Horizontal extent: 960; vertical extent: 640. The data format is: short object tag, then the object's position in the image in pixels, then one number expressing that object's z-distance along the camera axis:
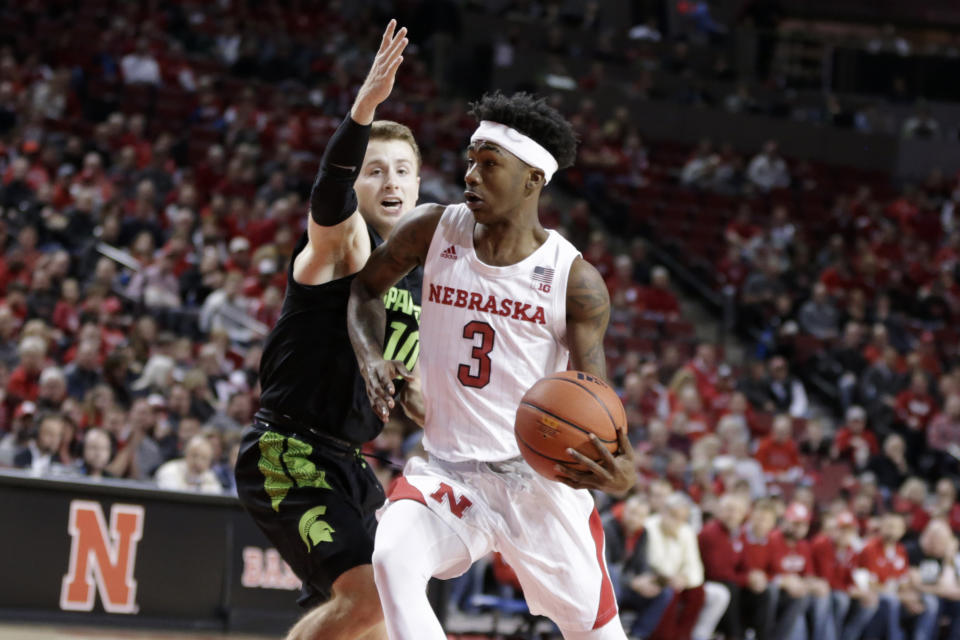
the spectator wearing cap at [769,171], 20.16
